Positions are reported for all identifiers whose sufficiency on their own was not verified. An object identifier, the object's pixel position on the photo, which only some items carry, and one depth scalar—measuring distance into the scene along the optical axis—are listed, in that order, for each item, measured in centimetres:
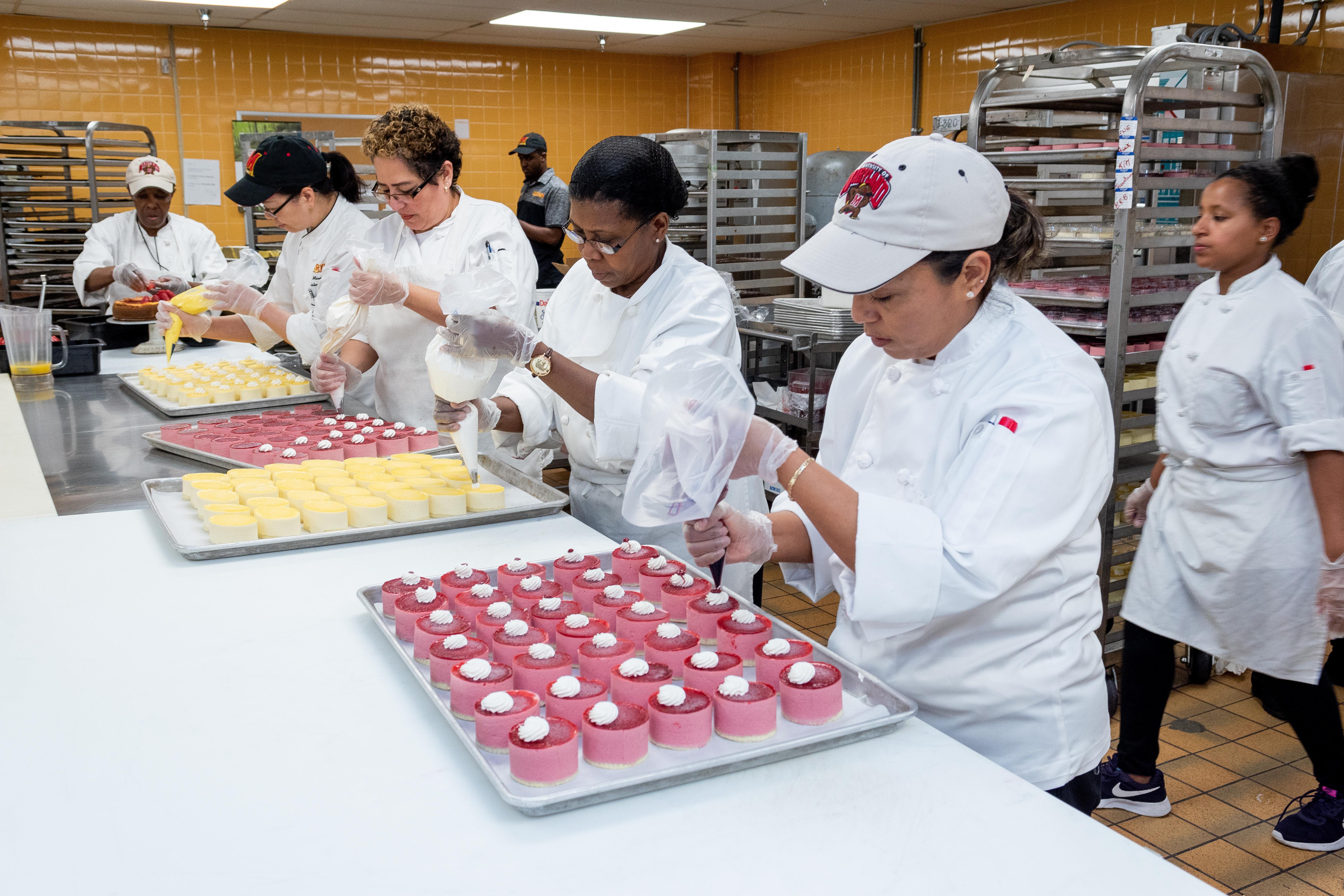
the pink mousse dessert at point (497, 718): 121
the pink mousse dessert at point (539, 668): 135
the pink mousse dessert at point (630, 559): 179
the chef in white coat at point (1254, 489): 247
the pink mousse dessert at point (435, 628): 147
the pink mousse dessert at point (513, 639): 143
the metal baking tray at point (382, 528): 195
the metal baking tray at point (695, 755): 111
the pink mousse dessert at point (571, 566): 174
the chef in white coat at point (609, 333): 193
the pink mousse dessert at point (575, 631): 147
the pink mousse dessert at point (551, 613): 155
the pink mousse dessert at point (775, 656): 136
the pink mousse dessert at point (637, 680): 128
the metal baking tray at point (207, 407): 320
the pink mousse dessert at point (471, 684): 130
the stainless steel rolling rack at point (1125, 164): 310
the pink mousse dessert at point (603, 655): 140
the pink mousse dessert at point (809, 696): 127
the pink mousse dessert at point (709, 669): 131
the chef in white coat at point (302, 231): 312
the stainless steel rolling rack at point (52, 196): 627
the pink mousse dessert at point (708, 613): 154
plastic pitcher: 380
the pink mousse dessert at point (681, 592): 161
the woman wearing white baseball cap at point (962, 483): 126
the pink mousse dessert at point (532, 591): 164
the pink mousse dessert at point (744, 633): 146
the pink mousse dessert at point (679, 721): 121
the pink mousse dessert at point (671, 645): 140
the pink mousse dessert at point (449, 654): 139
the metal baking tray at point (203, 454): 262
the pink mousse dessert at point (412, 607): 155
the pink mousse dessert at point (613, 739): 117
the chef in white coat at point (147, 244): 510
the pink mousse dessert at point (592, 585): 165
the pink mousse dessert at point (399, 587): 164
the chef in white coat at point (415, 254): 277
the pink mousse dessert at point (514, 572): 171
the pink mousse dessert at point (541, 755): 113
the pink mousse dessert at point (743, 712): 123
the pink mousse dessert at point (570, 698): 124
